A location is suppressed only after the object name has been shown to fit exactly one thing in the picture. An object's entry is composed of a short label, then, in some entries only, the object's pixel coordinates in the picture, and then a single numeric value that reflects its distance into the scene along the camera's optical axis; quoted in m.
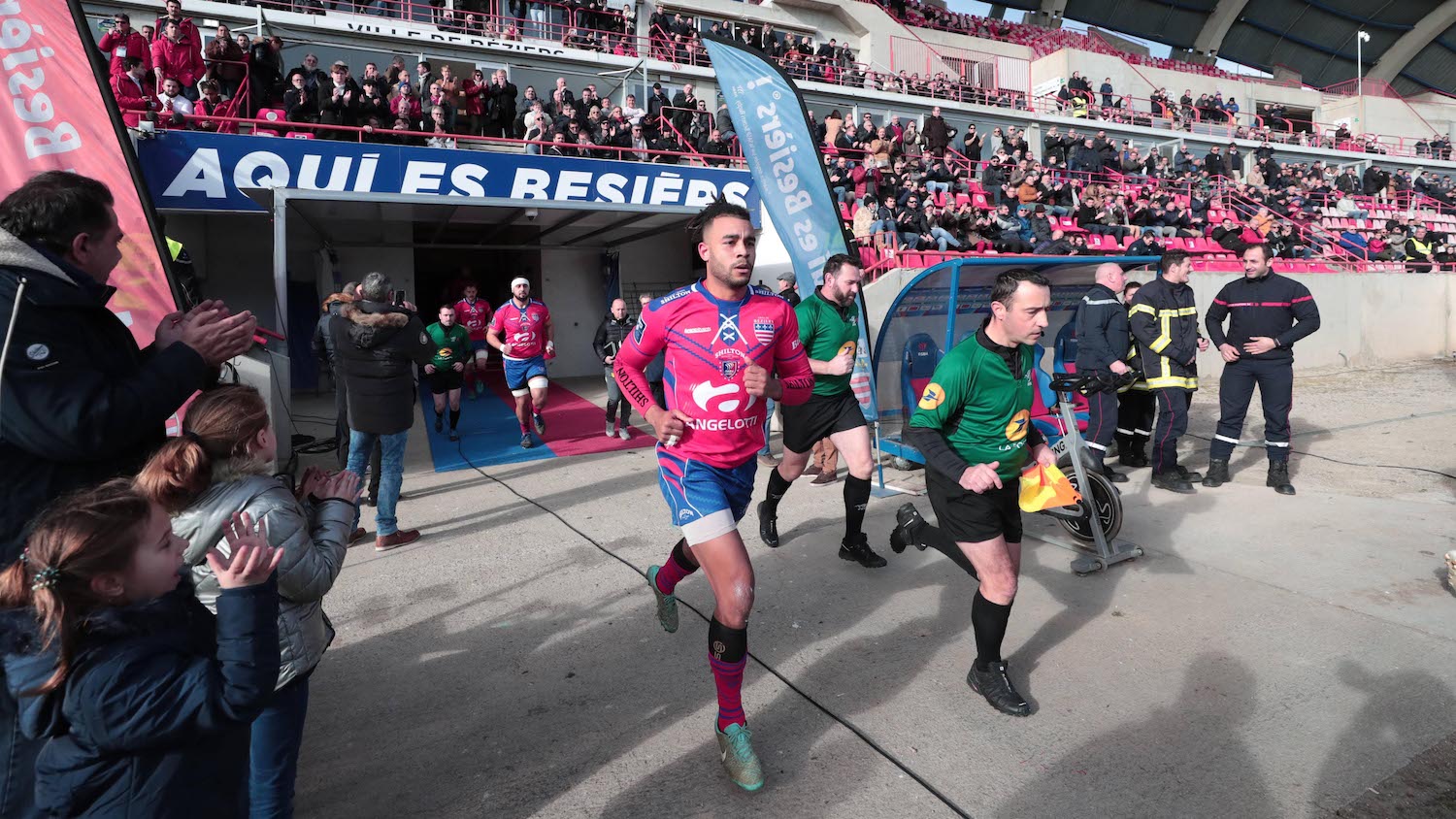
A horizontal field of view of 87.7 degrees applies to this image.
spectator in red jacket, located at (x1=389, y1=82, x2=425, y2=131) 12.48
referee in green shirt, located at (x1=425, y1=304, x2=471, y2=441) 8.16
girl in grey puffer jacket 1.81
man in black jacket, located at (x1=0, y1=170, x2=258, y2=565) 1.67
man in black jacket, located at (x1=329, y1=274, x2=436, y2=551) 5.12
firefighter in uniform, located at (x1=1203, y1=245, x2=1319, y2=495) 5.92
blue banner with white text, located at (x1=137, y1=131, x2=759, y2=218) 9.17
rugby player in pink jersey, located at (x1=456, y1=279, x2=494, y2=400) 10.61
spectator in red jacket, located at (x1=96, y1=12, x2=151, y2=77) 11.15
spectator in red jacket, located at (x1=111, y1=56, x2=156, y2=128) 10.00
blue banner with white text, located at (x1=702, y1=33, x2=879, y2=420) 6.40
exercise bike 4.35
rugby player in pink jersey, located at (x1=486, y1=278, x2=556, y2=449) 8.32
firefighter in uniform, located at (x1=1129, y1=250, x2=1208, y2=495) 6.20
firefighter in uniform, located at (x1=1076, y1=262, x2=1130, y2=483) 6.16
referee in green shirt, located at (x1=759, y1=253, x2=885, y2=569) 4.57
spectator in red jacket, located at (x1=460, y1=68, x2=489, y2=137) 13.97
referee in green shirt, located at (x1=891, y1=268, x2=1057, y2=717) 2.95
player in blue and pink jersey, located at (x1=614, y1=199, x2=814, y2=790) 2.67
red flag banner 3.86
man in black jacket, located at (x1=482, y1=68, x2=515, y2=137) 13.84
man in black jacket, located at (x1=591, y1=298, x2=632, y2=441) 9.07
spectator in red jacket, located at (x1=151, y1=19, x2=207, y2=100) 11.56
